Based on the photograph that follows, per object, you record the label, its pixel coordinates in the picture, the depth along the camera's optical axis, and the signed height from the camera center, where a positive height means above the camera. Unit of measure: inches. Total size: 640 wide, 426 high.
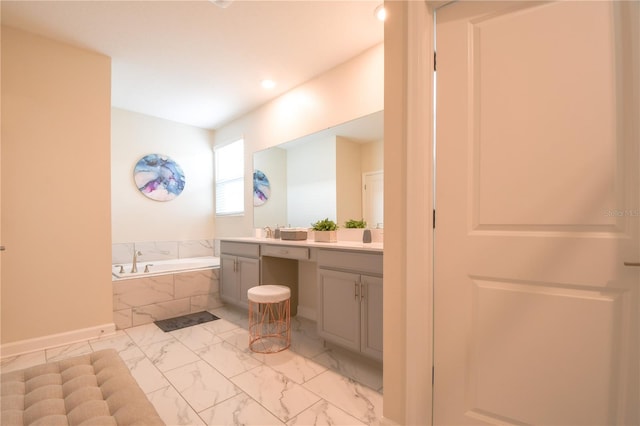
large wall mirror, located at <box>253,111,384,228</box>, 101.9 +15.6
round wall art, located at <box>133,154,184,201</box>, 159.6 +21.9
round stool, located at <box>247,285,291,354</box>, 91.0 -45.2
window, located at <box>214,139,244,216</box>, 168.0 +22.3
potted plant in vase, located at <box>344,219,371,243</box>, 105.9 -5.0
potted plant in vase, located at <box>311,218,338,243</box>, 105.0 -7.1
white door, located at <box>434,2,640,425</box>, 39.5 -0.2
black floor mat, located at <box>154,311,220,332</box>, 115.7 -46.9
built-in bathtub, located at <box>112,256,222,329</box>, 115.3 -35.1
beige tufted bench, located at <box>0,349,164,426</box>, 36.7 -27.0
